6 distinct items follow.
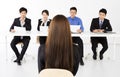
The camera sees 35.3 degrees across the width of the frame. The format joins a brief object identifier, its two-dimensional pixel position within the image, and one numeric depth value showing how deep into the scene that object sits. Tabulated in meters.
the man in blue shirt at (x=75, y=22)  3.84
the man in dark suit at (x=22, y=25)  3.77
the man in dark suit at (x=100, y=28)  3.94
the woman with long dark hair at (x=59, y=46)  1.28
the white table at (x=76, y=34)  3.58
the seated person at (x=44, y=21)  3.89
